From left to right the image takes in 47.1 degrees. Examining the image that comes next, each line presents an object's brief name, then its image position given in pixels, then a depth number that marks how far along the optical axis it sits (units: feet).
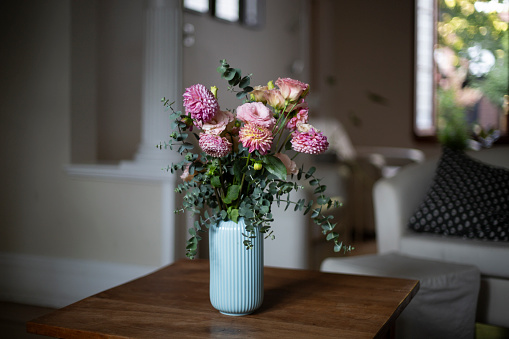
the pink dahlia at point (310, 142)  4.10
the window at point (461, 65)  17.75
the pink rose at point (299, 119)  4.42
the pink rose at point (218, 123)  4.20
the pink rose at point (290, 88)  4.20
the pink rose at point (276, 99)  4.30
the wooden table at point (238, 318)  4.14
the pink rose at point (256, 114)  4.09
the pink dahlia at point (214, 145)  4.11
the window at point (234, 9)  14.27
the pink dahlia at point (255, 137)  4.05
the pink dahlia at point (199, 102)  4.12
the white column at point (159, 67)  10.11
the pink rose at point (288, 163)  4.42
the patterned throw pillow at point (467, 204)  8.33
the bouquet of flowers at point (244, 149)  4.12
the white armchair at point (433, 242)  7.64
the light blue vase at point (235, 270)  4.41
